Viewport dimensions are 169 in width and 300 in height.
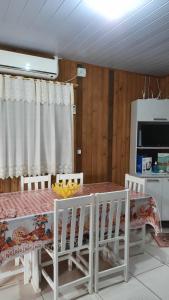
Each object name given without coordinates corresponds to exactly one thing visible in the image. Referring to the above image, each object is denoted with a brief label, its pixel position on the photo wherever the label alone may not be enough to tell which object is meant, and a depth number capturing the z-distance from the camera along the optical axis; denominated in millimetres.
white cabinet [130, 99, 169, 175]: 3496
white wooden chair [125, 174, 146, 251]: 2657
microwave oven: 3580
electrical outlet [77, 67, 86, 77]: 3256
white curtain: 2766
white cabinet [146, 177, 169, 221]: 3396
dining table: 1759
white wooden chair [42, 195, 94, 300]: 1792
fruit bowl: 2242
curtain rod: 2778
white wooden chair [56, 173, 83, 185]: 2873
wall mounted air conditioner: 2648
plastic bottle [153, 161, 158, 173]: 3612
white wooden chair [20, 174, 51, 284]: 2648
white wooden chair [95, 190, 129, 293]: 1989
